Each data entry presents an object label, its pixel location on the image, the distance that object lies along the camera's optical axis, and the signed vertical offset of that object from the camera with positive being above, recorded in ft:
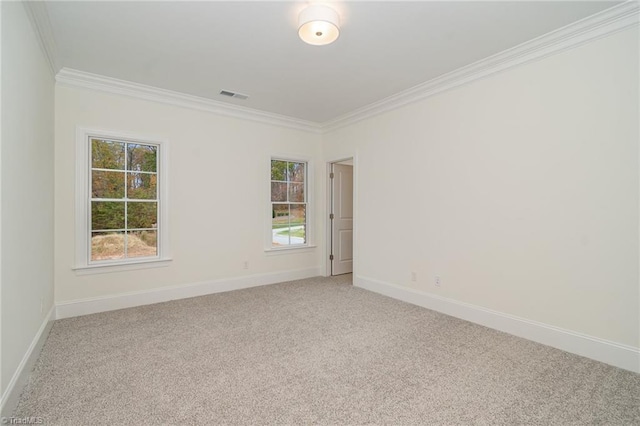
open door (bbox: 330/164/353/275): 18.61 -0.47
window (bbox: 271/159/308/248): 17.17 +0.45
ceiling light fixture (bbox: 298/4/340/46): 7.80 +4.74
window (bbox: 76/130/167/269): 11.85 +0.43
